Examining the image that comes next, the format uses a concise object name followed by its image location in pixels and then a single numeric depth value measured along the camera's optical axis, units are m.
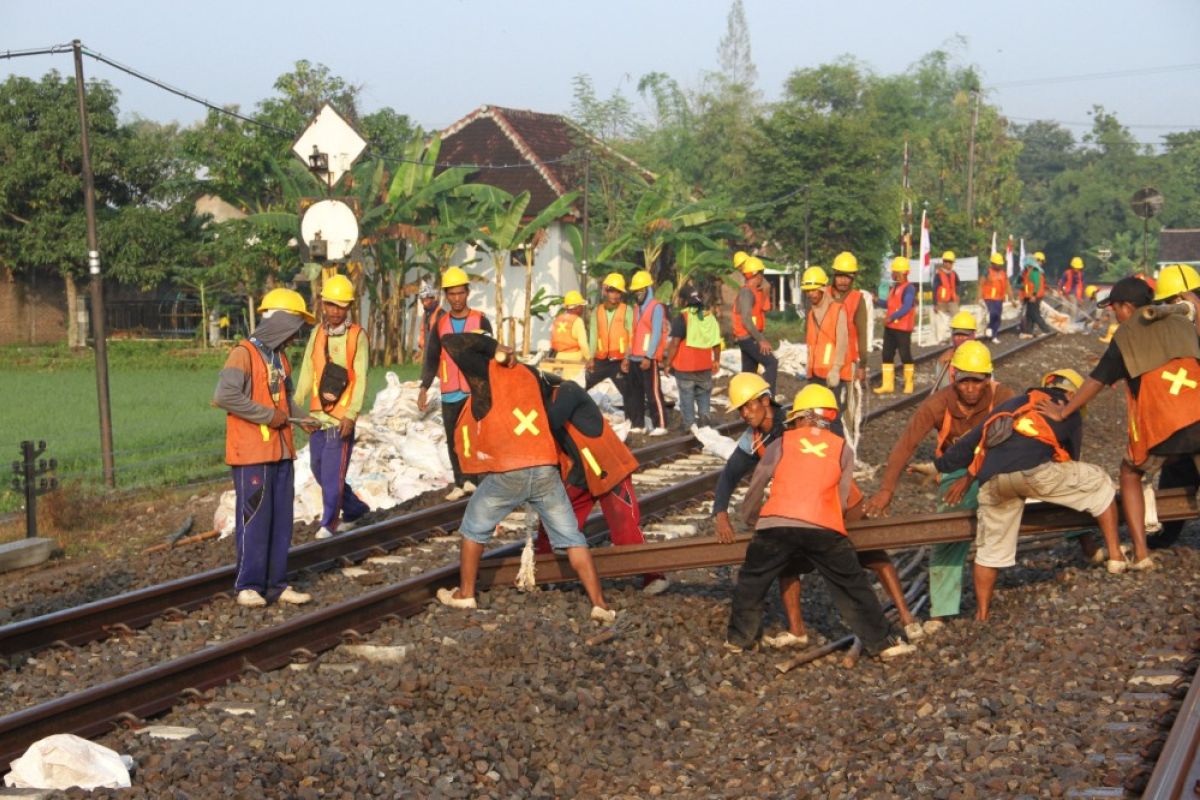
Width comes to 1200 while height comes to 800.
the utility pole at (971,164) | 56.78
